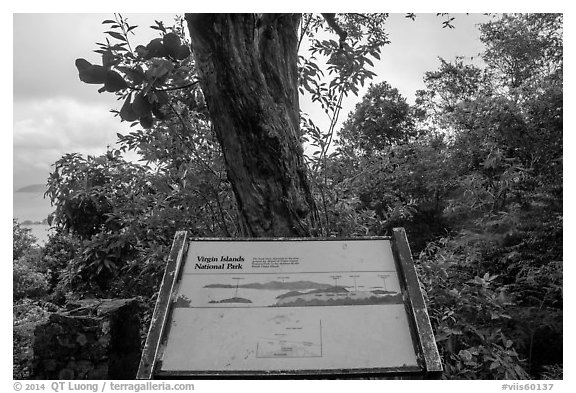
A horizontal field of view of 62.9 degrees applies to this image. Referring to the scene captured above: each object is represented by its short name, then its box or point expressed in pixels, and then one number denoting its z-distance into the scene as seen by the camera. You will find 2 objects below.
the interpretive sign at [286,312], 1.59
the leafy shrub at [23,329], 3.63
